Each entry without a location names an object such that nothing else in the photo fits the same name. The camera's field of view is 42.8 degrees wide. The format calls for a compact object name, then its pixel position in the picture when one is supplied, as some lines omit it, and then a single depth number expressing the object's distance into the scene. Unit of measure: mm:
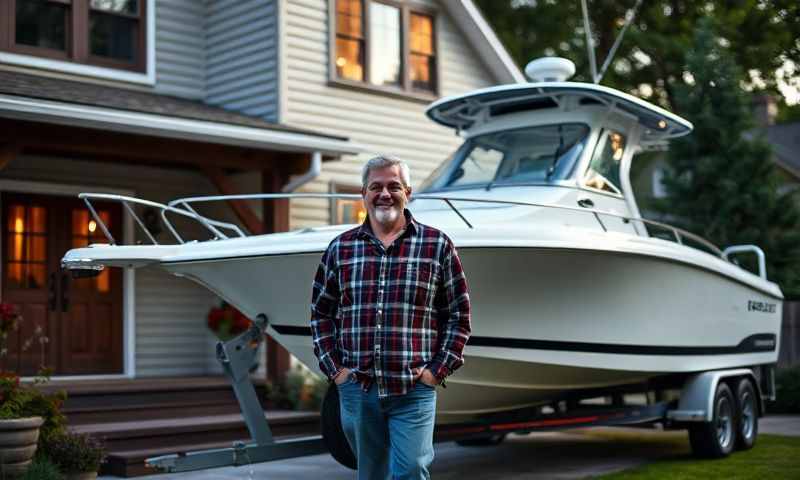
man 4188
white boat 6637
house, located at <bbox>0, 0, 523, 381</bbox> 10414
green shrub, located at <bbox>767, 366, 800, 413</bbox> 12289
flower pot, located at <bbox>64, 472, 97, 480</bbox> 7272
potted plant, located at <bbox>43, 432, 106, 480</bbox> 7234
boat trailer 6363
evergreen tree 15844
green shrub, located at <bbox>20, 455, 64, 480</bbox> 6750
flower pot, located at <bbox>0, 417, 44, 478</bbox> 6918
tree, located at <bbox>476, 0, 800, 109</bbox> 26297
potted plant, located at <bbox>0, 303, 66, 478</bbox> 6930
